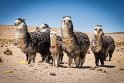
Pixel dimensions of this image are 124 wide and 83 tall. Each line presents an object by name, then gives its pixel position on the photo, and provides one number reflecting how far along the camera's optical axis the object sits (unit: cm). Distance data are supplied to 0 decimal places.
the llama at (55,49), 1738
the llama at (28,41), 1823
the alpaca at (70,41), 1711
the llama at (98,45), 1878
